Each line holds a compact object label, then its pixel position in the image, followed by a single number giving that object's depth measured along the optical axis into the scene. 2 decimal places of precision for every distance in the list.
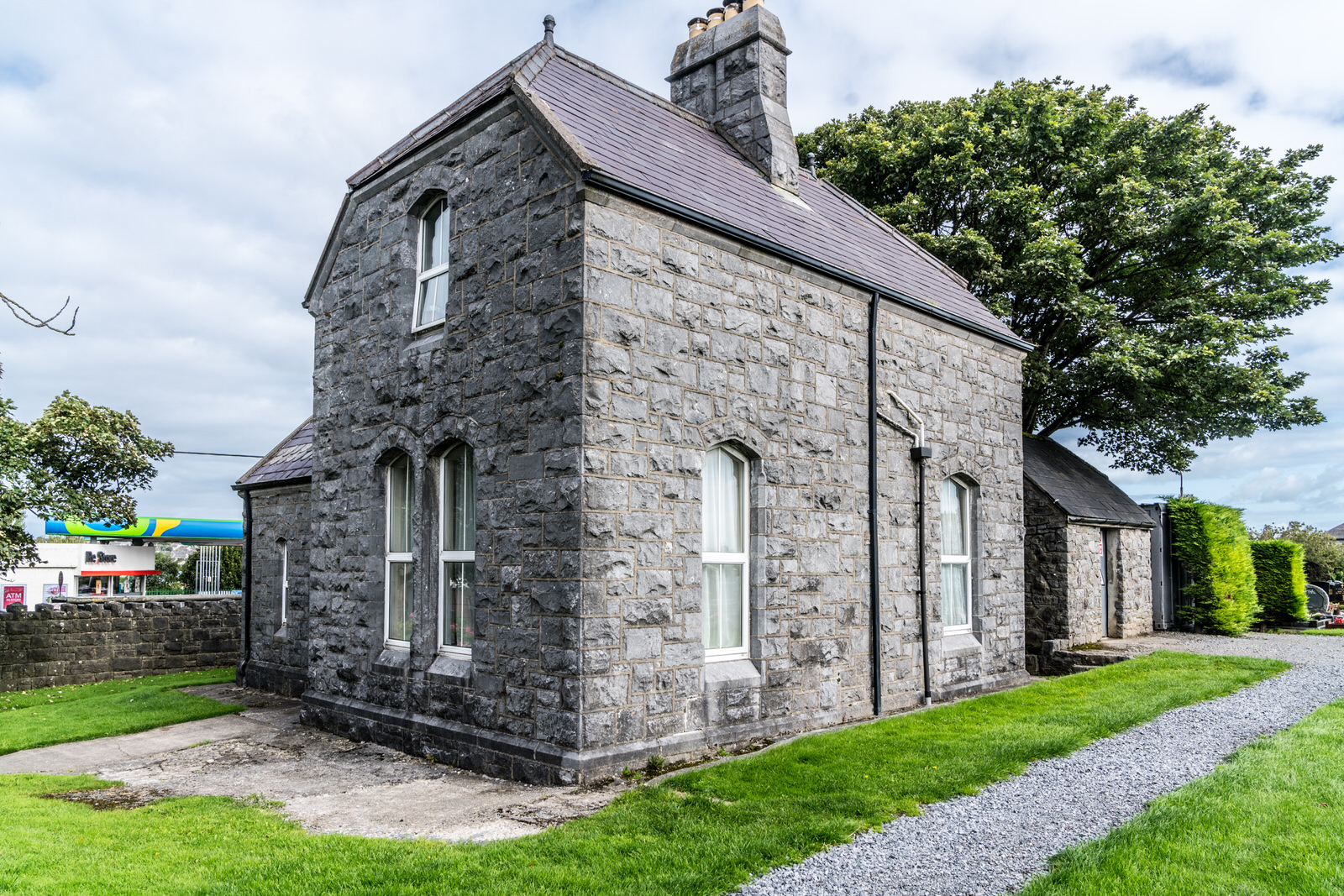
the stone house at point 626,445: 7.68
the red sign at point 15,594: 30.64
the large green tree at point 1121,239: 19.36
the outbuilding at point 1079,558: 16.45
